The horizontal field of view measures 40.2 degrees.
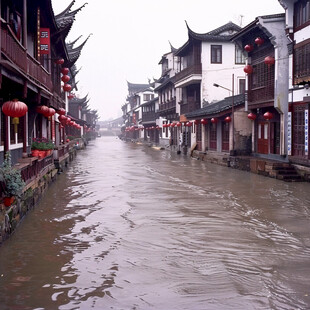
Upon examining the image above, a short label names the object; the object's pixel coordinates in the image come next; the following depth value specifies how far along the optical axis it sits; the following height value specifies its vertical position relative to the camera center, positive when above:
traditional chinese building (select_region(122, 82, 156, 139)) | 74.75 +6.54
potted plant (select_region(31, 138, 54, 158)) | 15.21 -0.35
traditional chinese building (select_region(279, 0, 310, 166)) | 17.03 +2.42
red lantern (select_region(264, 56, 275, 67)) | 19.27 +3.47
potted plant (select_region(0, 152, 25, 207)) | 8.12 -0.87
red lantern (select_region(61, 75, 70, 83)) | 23.03 +3.27
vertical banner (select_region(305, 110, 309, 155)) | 17.14 +0.25
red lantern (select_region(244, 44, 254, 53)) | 22.34 +4.72
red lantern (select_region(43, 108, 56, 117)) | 15.45 +0.96
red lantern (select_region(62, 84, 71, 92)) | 23.83 +2.85
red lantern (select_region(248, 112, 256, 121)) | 22.74 +1.10
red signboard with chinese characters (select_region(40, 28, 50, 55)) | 16.59 +3.89
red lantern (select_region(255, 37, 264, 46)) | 20.64 +4.66
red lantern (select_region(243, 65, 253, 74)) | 22.08 +3.52
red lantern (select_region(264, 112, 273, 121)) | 20.07 +0.98
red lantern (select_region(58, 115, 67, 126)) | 24.72 +1.12
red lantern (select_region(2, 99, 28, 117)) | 10.02 +0.72
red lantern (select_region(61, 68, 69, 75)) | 23.22 +3.73
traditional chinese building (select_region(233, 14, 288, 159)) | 19.08 +2.70
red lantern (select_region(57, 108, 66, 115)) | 22.64 +1.45
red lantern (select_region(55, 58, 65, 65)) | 21.65 +4.01
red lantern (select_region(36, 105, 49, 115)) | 15.39 +1.06
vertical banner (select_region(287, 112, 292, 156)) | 18.47 +0.10
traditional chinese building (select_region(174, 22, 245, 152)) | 32.78 +5.52
